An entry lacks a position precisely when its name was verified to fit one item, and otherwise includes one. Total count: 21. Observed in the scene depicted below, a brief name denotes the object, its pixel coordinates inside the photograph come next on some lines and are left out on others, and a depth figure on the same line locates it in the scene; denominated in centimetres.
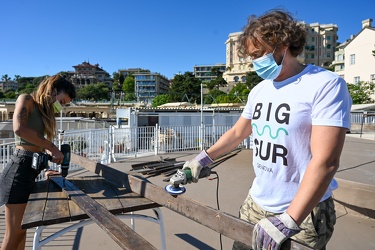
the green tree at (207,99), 6544
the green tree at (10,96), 10231
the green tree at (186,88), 7500
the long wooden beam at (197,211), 120
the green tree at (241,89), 6845
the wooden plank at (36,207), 168
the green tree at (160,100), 6219
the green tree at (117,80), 13102
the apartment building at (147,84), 12950
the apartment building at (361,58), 4354
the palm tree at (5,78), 14750
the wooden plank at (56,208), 172
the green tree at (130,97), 10690
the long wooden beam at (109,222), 126
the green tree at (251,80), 7575
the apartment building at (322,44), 8906
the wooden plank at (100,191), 196
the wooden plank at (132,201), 192
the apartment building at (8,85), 14794
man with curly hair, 115
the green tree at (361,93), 3328
